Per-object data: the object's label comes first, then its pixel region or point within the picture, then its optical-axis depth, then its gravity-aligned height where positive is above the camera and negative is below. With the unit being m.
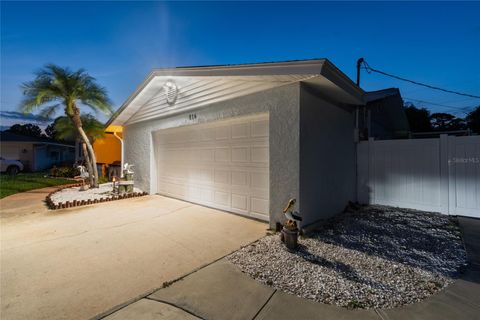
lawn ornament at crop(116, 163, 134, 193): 8.16 -0.80
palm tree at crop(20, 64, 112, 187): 8.29 +2.63
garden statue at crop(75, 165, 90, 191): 9.14 -0.60
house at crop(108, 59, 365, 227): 4.15 +0.59
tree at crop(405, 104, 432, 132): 18.46 +3.29
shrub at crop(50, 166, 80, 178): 14.01 -0.69
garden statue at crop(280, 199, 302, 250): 3.39 -1.10
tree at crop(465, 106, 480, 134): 17.01 +2.88
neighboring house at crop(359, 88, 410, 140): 7.26 +1.68
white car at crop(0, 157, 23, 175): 16.06 -0.28
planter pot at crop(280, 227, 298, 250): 3.39 -1.24
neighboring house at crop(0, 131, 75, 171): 18.69 +1.04
